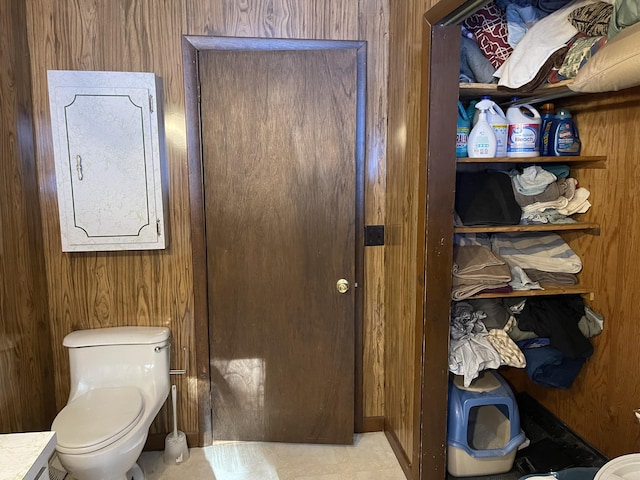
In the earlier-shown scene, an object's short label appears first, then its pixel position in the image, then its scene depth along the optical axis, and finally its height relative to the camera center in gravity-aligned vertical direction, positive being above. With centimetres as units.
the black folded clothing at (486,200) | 214 -8
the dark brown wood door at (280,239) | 225 -26
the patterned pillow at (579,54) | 184 +49
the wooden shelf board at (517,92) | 200 +38
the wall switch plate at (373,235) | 244 -26
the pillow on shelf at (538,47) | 193 +53
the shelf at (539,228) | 209 -20
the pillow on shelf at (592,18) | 182 +61
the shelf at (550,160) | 208 +10
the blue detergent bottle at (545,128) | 228 +25
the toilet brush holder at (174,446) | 235 -126
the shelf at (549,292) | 214 -50
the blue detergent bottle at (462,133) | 212 +21
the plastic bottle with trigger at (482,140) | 208 +18
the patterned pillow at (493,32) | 203 +62
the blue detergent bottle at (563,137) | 223 +20
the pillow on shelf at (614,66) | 142 +36
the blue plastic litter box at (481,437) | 217 -113
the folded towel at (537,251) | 235 -34
